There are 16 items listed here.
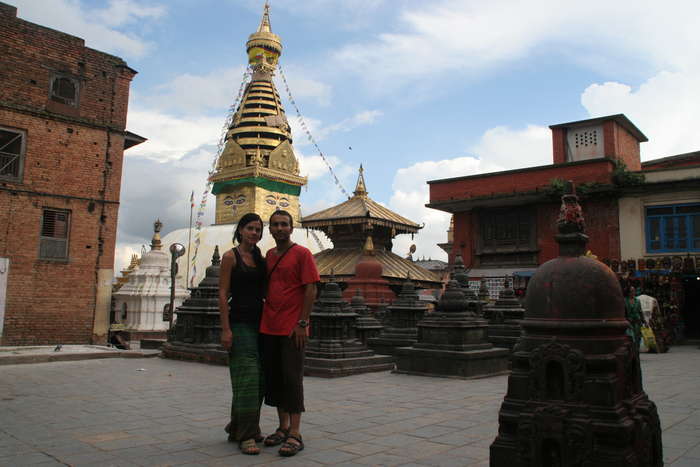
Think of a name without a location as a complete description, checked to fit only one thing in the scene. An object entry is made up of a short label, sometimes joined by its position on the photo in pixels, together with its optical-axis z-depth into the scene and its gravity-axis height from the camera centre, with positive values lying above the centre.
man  4.59 -0.21
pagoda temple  24.13 +3.32
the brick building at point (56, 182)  15.49 +3.40
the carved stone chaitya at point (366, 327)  13.23 -0.49
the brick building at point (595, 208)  19.05 +3.93
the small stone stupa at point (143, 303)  22.09 -0.09
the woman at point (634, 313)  12.37 -0.02
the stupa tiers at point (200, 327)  11.94 -0.54
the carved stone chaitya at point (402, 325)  12.79 -0.43
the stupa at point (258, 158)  42.00 +11.17
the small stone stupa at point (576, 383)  3.37 -0.46
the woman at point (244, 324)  4.50 -0.17
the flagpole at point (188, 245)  33.53 +3.82
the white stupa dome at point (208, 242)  36.06 +4.17
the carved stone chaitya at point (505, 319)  12.75 -0.23
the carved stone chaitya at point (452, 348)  9.43 -0.70
